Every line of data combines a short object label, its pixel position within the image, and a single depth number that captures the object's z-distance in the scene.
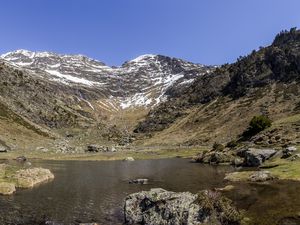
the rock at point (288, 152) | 54.31
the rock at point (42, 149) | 102.40
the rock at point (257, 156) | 57.60
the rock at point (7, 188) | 36.96
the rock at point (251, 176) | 41.44
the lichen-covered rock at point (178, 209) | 24.04
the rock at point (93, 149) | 111.10
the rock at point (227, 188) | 37.19
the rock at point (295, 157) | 50.75
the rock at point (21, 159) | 75.64
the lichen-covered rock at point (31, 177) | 42.39
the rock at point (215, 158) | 70.08
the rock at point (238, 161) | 63.18
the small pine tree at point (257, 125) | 89.93
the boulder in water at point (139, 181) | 46.40
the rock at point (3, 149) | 92.56
